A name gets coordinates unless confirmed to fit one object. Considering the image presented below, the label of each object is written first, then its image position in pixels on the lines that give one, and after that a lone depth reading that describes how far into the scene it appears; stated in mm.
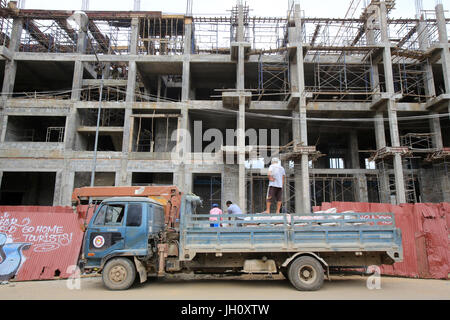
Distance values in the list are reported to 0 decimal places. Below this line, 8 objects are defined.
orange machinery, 9594
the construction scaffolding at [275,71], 23125
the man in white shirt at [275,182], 8492
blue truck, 7121
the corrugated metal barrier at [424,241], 9195
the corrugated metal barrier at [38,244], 9195
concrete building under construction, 21578
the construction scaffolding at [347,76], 22984
